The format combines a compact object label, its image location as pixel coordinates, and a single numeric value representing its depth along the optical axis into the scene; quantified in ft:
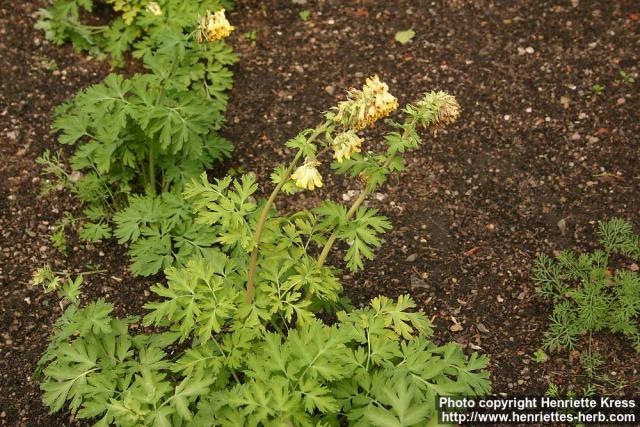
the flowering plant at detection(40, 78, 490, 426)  8.73
